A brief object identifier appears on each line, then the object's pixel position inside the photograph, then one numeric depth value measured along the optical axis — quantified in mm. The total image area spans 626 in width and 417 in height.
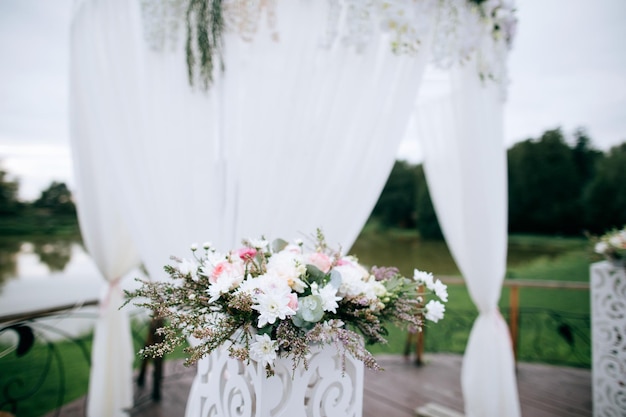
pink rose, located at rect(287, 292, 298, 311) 942
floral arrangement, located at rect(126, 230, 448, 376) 913
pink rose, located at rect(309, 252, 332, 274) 1121
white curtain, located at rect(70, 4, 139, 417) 1992
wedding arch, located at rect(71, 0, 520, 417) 1697
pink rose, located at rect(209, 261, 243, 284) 1008
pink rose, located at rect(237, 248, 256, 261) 1067
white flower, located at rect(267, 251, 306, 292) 1021
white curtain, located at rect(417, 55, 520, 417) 2004
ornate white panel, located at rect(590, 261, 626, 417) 2119
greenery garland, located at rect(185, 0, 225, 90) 1700
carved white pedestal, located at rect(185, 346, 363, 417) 1015
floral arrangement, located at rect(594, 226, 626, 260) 2180
